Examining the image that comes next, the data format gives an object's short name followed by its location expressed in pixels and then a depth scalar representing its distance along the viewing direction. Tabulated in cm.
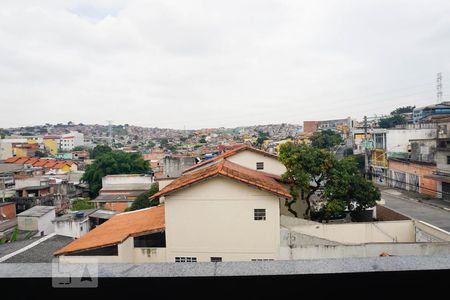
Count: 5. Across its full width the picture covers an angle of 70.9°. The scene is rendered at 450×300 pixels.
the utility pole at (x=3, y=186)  2655
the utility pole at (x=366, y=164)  2624
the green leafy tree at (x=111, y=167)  3238
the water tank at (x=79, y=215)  1778
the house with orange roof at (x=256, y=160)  1477
